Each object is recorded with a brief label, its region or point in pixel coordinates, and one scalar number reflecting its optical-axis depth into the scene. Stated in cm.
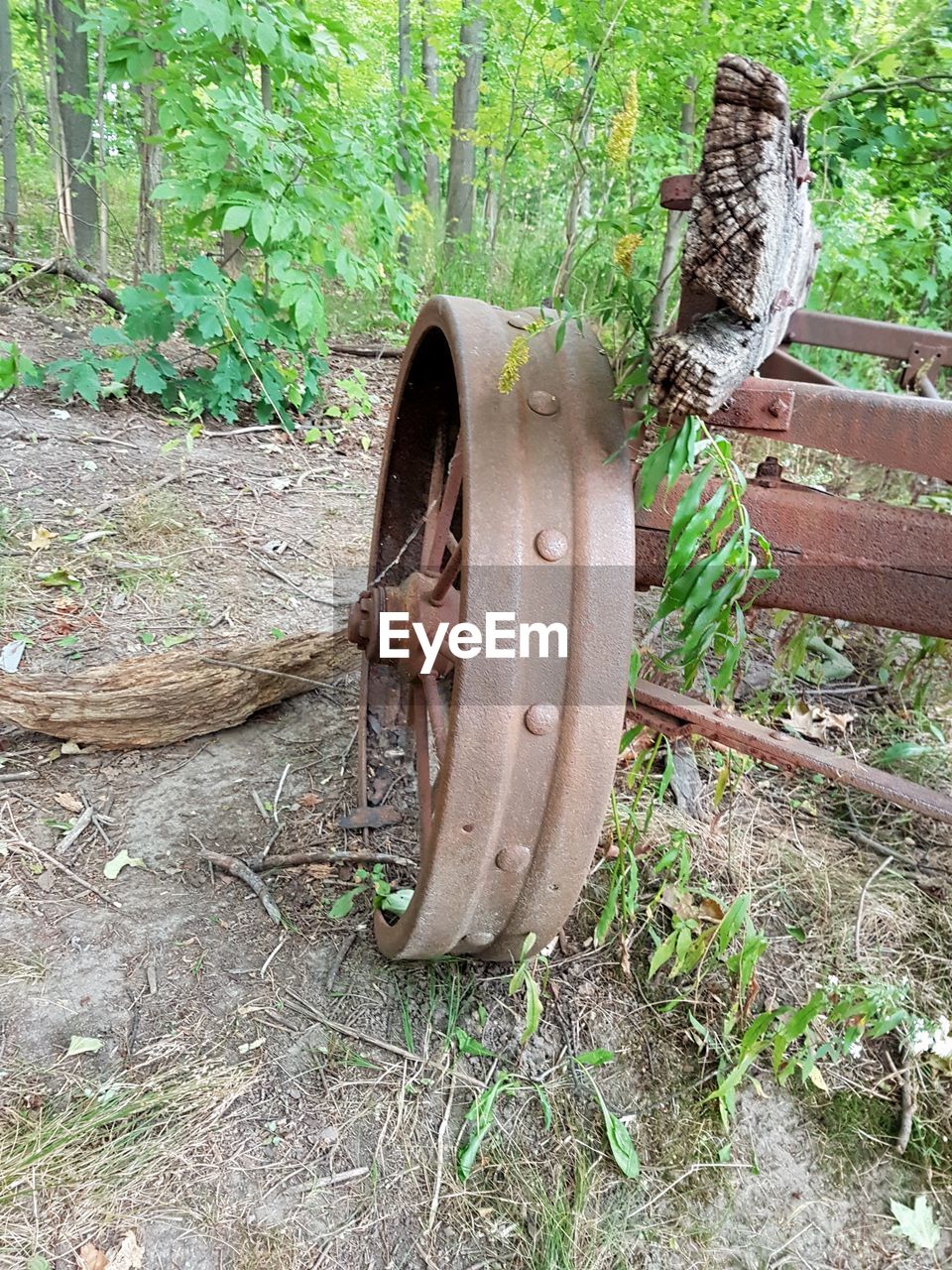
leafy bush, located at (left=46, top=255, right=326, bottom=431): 380
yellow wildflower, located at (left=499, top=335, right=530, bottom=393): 132
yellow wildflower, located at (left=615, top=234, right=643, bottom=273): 128
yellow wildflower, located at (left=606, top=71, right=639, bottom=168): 127
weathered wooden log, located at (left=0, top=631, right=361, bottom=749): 245
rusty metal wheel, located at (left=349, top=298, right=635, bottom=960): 133
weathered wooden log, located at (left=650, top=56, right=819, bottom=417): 104
